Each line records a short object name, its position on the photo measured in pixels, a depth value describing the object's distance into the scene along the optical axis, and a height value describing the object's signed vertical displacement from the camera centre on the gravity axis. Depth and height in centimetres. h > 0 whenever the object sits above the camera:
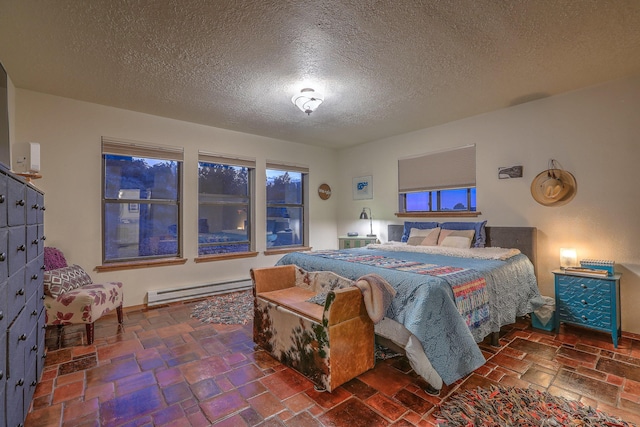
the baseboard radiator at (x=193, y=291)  389 -103
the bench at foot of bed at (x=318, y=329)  198 -82
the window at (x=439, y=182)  416 +49
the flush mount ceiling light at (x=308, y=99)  308 +120
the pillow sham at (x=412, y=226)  424 -16
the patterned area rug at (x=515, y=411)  168 -115
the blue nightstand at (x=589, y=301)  270 -82
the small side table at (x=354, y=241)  506 -43
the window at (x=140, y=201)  380 +23
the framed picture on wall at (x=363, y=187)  543 +52
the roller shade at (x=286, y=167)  517 +88
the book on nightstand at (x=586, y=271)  278 -55
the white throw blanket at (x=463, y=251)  307 -41
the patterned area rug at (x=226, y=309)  339 -113
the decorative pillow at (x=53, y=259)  301 -41
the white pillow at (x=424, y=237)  391 -29
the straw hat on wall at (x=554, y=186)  327 +30
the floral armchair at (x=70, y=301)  269 -74
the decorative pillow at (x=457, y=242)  361 -33
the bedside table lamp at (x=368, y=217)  532 -2
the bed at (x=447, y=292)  194 -59
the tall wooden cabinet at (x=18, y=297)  137 -42
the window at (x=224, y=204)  461 +21
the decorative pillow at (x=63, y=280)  270 -58
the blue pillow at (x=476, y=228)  369 -17
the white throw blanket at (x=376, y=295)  209 -55
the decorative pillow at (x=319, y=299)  235 -66
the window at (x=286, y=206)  533 +20
